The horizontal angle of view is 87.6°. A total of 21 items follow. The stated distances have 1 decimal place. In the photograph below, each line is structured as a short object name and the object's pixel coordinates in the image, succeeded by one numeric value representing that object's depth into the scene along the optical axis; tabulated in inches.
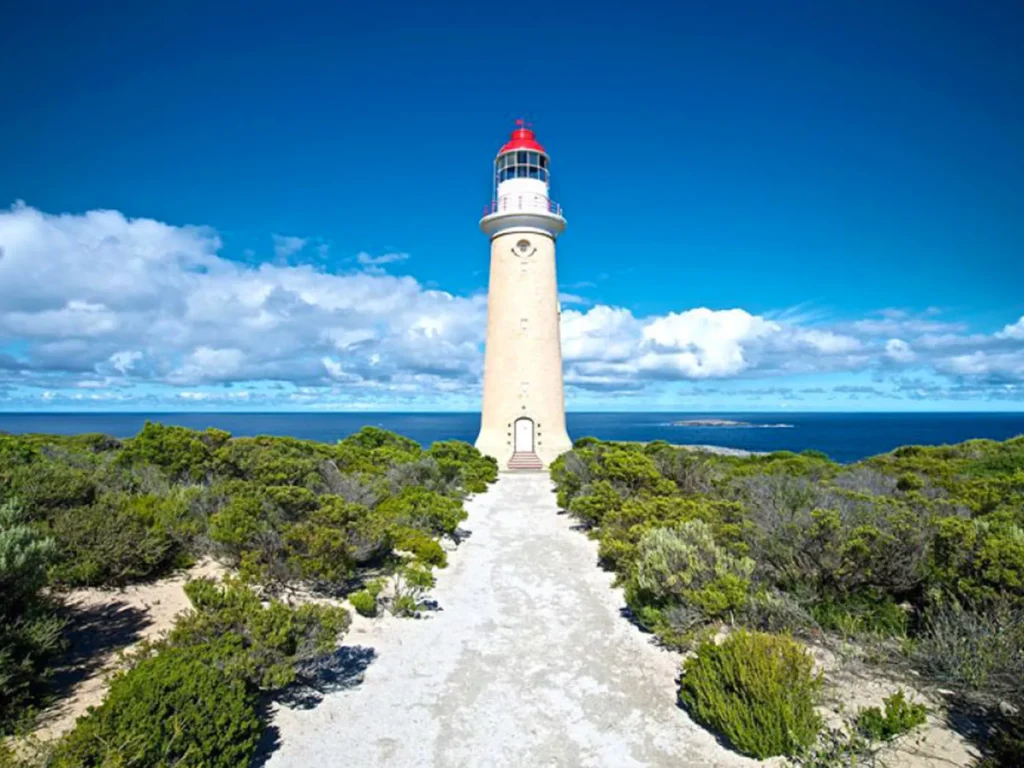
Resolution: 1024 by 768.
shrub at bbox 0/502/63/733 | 172.7
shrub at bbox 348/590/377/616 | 275.6
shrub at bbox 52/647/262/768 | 134.3
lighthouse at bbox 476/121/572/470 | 811.4
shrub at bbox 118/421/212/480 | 510.9
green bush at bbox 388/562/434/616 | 290.4
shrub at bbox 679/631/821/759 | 169.6
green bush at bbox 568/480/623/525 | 456.1
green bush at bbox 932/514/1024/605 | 225.8
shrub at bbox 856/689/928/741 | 168.7
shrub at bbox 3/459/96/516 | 313.0
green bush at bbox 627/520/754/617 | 253.3
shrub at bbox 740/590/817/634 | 248.7
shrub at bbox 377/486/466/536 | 431.5
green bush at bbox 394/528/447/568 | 360.8
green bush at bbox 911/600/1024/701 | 189.2
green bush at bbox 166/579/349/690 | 184.2
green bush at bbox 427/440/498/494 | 661.3
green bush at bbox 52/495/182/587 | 272.4
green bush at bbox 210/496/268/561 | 304.5
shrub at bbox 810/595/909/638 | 244.2
